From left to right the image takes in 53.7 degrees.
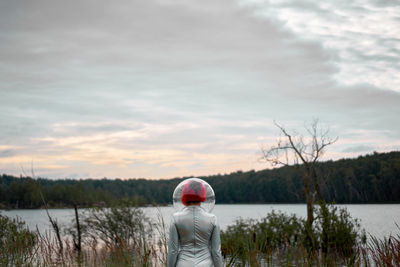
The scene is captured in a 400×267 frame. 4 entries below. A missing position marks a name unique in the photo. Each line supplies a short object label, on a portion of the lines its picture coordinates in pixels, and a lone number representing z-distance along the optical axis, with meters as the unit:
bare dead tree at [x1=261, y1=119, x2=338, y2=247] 21.91
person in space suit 4.11
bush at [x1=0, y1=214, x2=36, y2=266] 6.74
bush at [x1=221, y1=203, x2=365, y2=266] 21.25
